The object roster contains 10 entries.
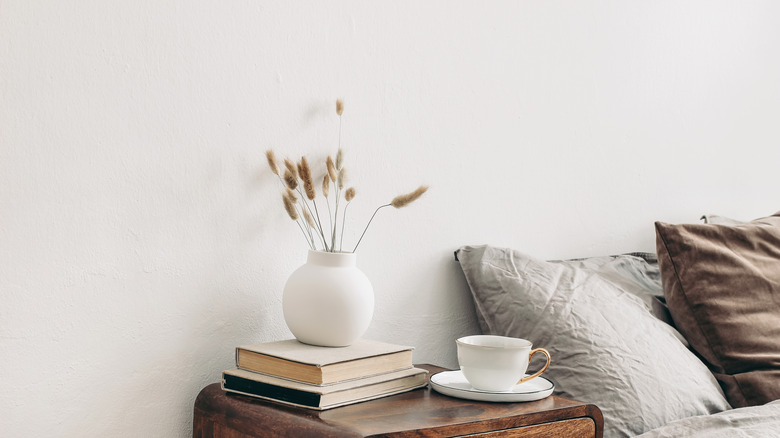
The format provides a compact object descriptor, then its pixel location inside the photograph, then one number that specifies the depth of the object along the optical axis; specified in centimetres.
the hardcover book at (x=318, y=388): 97
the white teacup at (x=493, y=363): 103
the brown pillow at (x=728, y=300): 136
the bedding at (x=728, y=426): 110
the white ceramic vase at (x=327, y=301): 108
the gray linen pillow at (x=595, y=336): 121
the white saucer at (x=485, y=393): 103
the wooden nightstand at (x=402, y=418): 90
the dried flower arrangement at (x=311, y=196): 114
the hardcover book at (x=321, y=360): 98
